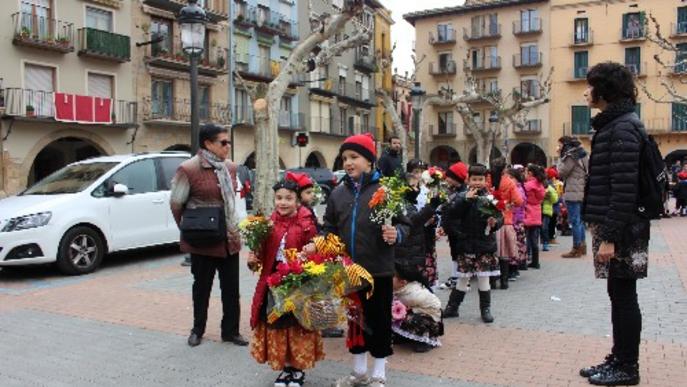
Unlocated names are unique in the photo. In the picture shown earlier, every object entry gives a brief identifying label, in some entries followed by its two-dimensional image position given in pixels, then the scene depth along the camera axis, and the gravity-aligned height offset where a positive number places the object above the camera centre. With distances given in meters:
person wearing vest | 5.58 -0.28
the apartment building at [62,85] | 22.89 +4.12
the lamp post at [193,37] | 10.38 +2.50
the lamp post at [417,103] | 18.66 +2.46
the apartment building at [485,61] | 48.50 +9.84
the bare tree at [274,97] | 15.48 +2.25
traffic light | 30.30 +2.30
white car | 8.56 -0.35
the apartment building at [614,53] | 44.19 +9.63
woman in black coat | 4.12 -0.17
